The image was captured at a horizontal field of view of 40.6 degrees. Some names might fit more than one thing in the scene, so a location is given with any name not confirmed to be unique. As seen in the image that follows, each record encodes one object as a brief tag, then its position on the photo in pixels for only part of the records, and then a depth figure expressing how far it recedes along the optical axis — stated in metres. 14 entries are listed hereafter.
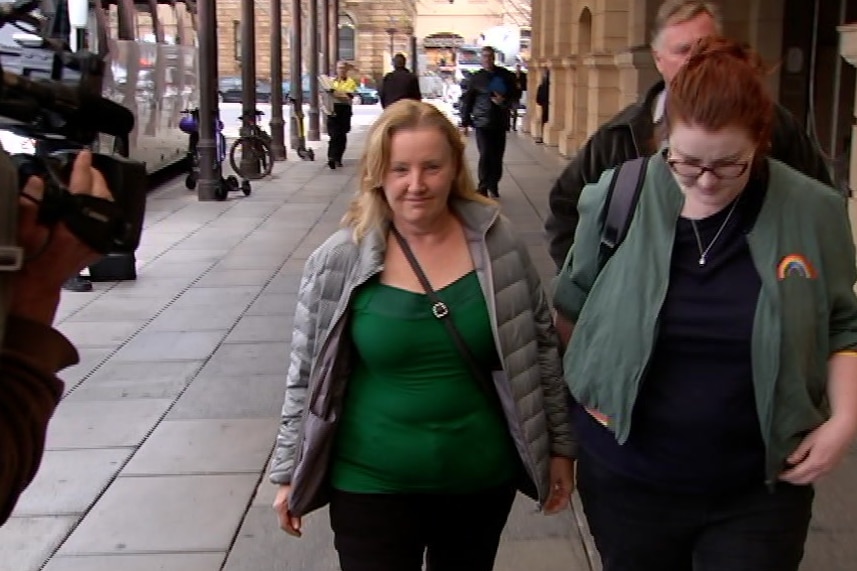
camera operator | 1.56
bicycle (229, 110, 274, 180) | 17.25
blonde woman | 2.77
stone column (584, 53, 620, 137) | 18.17
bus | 15.26
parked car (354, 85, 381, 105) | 57.10
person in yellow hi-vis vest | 19.98
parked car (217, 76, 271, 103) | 52.08
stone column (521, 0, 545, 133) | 30.03
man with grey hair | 3.04
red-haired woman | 2.42
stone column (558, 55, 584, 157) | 22.09
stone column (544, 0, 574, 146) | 24.97
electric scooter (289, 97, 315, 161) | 22.17
